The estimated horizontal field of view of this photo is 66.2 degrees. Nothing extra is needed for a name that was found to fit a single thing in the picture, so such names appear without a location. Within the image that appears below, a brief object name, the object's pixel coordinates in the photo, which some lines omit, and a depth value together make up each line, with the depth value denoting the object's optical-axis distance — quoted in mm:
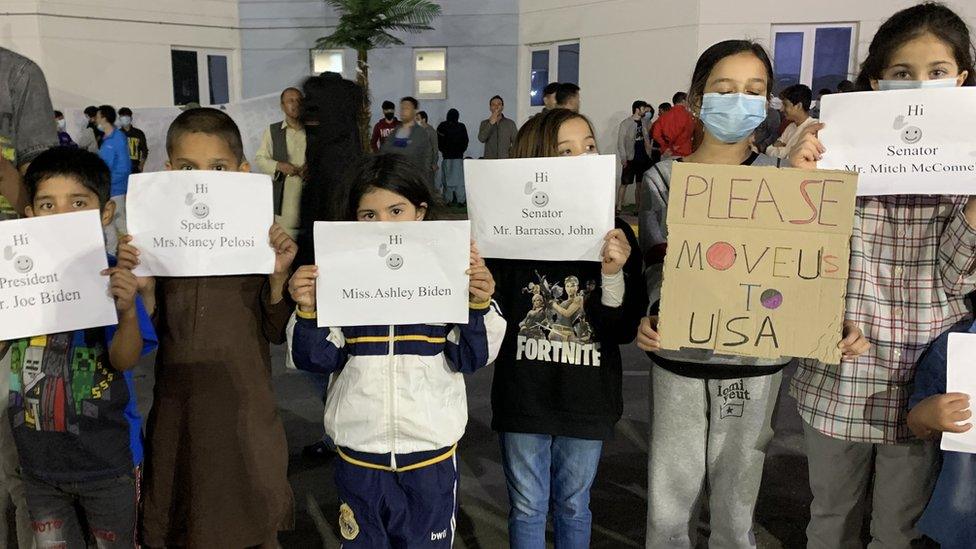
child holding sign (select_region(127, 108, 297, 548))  2367
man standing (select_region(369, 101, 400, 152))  13152
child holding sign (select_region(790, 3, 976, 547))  2062
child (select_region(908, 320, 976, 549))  2029
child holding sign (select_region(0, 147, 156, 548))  2244
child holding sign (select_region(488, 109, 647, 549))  2422
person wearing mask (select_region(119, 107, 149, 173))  8586
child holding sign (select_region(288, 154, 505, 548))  2160
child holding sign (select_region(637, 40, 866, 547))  2275
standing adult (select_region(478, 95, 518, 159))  13125
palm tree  14070
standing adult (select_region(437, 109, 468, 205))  14031
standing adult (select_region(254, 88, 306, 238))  4797
